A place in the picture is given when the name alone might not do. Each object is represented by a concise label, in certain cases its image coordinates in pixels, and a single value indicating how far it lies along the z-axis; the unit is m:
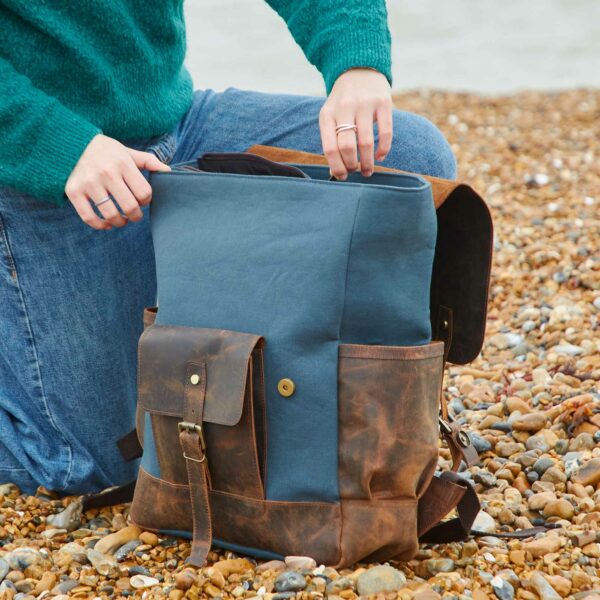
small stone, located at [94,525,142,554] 3.00
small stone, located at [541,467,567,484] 3.10
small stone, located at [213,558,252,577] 2.89
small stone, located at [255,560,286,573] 2.88
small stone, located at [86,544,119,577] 2.93
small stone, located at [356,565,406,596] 2.83
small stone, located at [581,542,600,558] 2.92
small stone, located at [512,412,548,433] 3.24
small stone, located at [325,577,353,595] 2.82
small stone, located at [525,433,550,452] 3.19
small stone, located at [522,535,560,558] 2.92
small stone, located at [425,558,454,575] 2.90
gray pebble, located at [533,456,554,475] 3.14
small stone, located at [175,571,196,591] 2.85
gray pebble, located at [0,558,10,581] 2.95
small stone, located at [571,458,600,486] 3.09
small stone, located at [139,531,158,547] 2.98
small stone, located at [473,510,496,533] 3.00
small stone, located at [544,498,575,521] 3.02
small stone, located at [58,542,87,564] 2.98
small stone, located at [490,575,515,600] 2.83
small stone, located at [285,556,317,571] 2.86
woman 2.95
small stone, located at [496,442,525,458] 3.20
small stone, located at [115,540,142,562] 2.96
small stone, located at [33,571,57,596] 2.91
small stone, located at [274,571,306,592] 2.83
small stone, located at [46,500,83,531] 3.12
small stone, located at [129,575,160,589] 2.89
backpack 2.83
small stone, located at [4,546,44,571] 2.96
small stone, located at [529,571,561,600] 2.82
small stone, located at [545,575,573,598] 2.84
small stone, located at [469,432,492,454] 3.21
